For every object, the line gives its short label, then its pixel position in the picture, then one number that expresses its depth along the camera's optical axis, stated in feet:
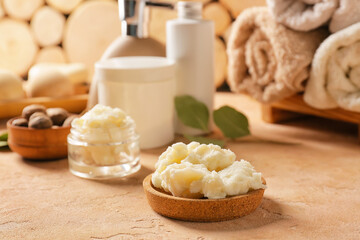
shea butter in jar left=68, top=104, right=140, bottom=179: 2.79
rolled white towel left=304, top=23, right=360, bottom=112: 3.09
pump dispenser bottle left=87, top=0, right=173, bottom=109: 3.90
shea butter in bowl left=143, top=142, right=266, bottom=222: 2.13
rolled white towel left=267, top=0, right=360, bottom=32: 3.12
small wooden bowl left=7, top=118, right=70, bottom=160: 3.05
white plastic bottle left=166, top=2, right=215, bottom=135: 3.61
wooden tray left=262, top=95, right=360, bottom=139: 3.37
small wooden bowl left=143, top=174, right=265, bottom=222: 2.12
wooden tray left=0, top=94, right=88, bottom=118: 4.12
